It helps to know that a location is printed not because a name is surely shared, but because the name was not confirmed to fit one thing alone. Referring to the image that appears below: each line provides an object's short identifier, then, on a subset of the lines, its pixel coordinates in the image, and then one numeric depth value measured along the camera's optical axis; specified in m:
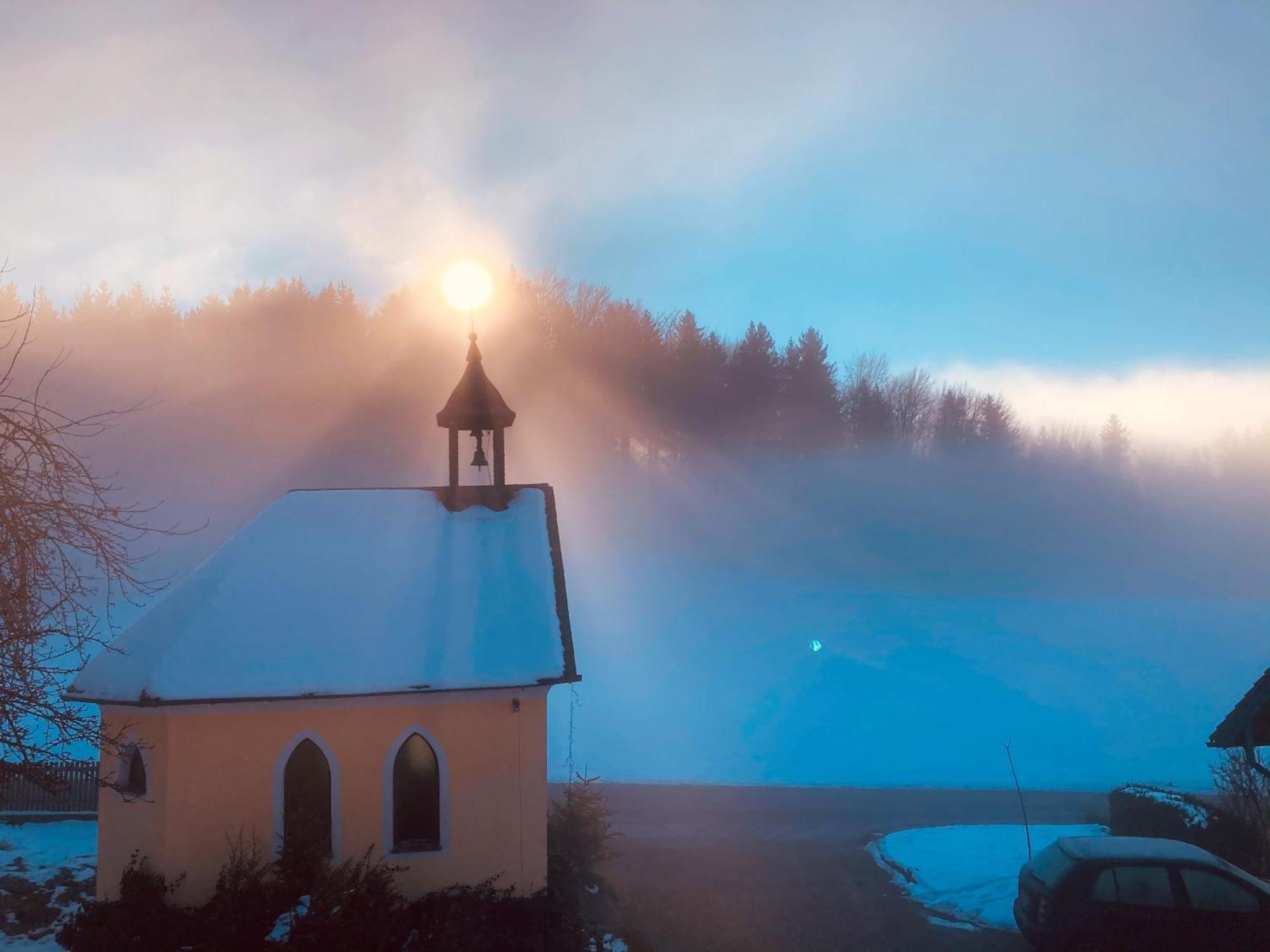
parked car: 10.23
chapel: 10.90
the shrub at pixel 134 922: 10.01
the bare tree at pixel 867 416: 48.09
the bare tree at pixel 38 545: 6.65
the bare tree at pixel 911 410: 52.19
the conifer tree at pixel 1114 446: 59.09
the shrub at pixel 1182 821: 13.39
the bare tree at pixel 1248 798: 13.25
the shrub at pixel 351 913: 9.45
